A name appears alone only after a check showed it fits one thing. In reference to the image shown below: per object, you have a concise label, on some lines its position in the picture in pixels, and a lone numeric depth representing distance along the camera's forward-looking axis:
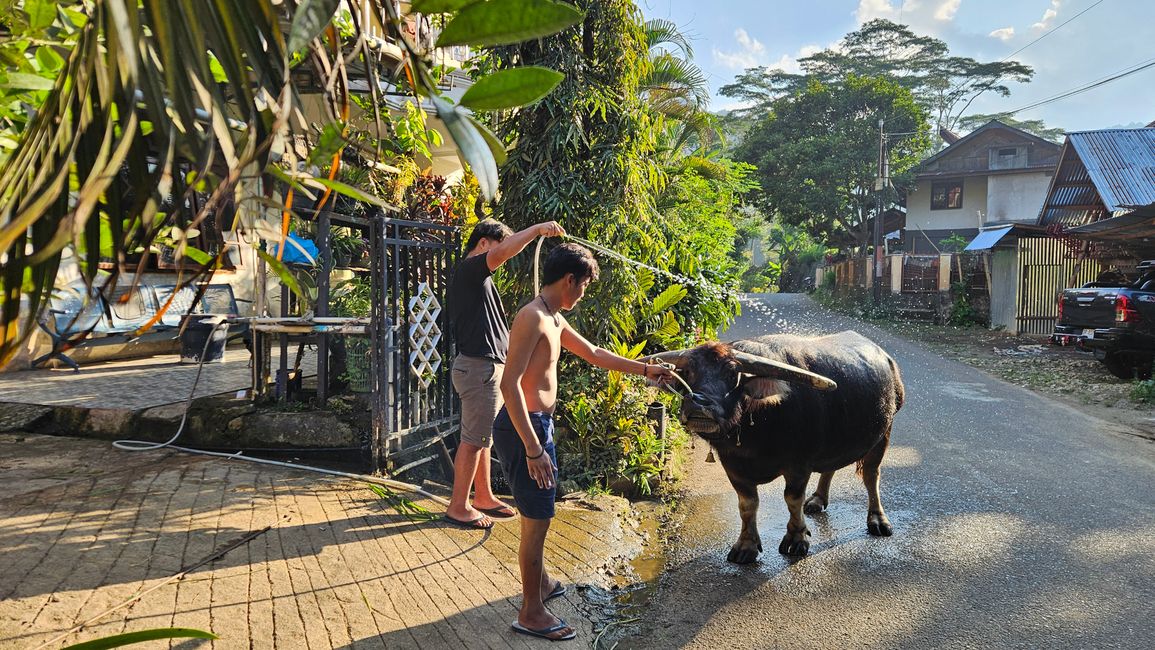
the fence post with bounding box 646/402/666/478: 6.61
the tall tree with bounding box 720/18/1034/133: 41.12
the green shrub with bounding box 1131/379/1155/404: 9.60
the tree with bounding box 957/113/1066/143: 51.34
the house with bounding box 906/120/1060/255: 29.14
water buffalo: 4.16
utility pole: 23.69
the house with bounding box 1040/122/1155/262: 13.52
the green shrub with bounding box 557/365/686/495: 5.69
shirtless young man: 3.15
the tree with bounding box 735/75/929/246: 27.77
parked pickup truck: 10.77
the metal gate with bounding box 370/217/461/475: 5.00
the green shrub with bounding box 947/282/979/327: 18.94
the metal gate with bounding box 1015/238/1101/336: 16.53
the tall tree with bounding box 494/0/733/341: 5.88
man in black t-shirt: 4.43
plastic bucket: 7.66
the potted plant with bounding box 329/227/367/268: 9.78
